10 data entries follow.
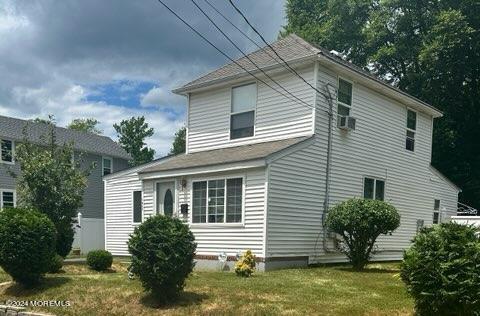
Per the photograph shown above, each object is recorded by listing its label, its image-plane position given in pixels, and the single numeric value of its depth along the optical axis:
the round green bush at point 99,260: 14.00
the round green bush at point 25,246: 10.52
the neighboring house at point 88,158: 28.57
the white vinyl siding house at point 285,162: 13.73
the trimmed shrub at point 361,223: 12.78
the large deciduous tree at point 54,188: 15.20
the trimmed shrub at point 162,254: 8.68
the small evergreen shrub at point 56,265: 12.77
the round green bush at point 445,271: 6.76
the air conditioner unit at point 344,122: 15.61
